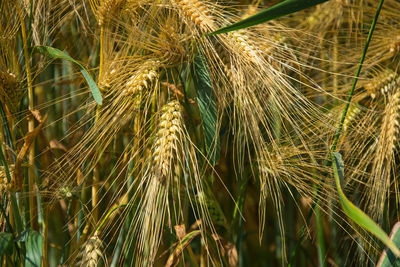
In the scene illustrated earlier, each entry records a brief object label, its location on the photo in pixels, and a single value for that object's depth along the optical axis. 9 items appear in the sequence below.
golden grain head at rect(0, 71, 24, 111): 0.86
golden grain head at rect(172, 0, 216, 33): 0.84
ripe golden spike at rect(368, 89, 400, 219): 0.93
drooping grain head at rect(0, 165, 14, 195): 0.87
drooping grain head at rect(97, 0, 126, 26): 0.87
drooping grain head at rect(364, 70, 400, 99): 0.98
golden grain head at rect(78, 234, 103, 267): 0.85
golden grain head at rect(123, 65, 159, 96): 0.85
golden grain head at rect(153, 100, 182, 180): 0.84
